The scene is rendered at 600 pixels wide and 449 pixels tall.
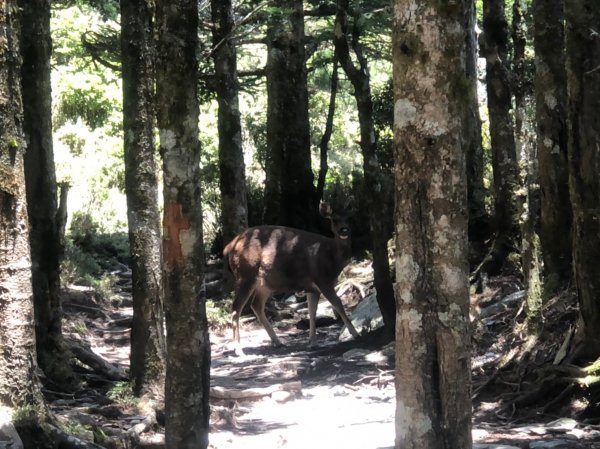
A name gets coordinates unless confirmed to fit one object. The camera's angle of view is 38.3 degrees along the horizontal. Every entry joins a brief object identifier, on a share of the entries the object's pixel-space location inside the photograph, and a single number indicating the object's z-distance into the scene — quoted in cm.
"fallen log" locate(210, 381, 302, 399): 1067
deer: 1517
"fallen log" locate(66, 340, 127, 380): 1042
